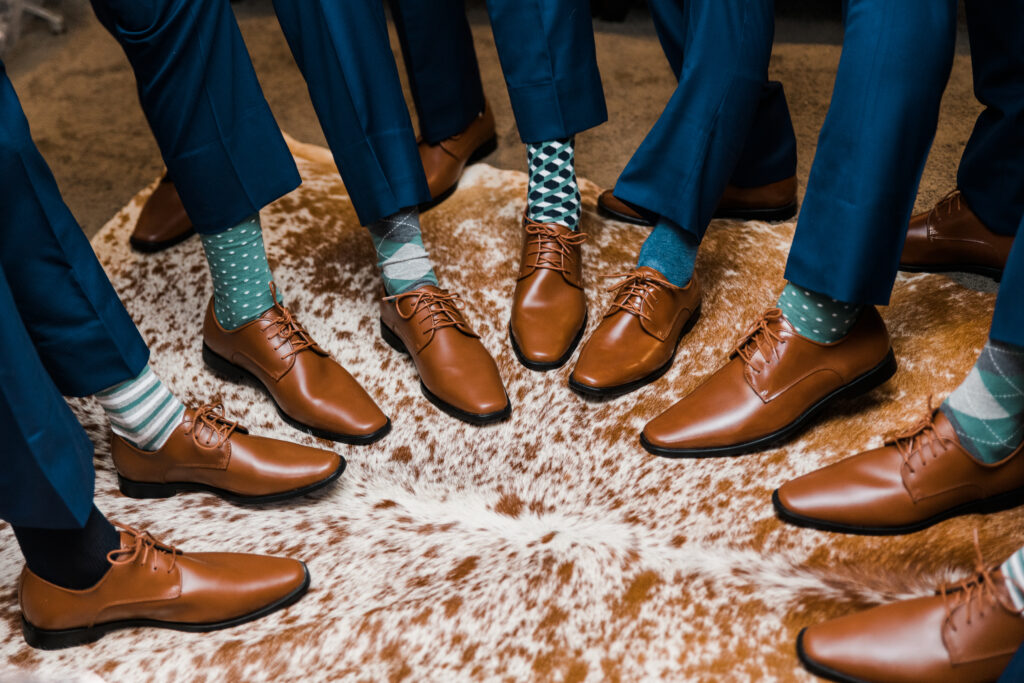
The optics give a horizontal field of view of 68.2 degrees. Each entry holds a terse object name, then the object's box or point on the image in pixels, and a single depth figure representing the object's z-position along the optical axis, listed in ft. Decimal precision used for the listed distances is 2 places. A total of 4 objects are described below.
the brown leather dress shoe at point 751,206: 4.85
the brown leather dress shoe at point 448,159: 5.48
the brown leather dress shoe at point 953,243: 4.19
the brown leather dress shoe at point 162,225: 5.20
